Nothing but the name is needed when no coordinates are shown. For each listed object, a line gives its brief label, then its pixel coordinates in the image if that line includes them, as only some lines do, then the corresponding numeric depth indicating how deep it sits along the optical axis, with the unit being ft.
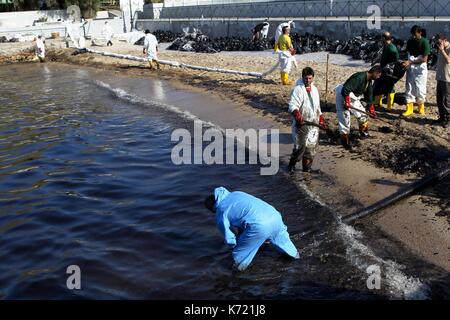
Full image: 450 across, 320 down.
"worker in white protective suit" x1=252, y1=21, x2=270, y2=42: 89.53
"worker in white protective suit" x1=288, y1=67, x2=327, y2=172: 29.78
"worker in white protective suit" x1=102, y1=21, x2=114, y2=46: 110.83
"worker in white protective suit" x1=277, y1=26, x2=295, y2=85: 52.60
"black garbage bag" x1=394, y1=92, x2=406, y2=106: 40.48
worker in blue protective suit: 20.38
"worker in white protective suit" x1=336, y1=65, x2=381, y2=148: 33.43
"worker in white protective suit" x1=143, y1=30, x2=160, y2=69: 74.68
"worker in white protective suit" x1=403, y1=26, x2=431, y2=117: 37.88
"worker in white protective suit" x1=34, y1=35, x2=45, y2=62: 101.76
